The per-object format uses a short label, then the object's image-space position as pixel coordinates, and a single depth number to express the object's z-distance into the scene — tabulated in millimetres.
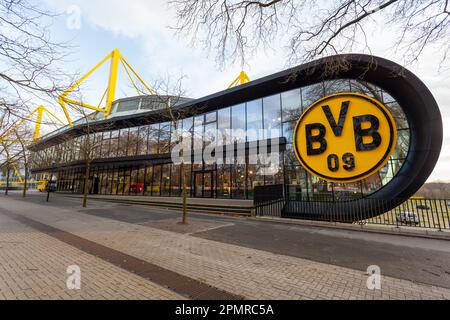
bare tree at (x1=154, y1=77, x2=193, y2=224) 10031
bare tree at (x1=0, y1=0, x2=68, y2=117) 4062
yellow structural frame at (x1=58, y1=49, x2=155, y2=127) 36594
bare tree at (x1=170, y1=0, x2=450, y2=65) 5137
